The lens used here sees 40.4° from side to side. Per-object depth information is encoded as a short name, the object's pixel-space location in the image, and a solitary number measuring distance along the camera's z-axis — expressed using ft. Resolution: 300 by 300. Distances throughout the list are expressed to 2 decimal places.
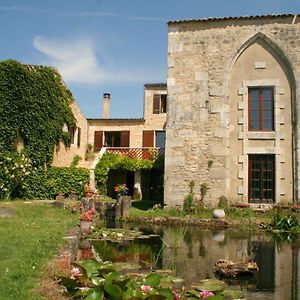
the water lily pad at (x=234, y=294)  17.06
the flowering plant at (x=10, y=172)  61.31
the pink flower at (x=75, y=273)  15.72
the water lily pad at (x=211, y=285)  17.34
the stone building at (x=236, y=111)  53.26
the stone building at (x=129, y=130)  90.30
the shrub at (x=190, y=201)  52.24
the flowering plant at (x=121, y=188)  58.38
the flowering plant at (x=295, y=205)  49.39
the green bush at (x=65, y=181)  67.87
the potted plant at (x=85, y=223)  34.99
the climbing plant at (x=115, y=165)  75.15
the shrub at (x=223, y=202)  51.90
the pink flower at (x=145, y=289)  13.79
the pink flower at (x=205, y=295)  14.37
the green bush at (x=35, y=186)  64.75
